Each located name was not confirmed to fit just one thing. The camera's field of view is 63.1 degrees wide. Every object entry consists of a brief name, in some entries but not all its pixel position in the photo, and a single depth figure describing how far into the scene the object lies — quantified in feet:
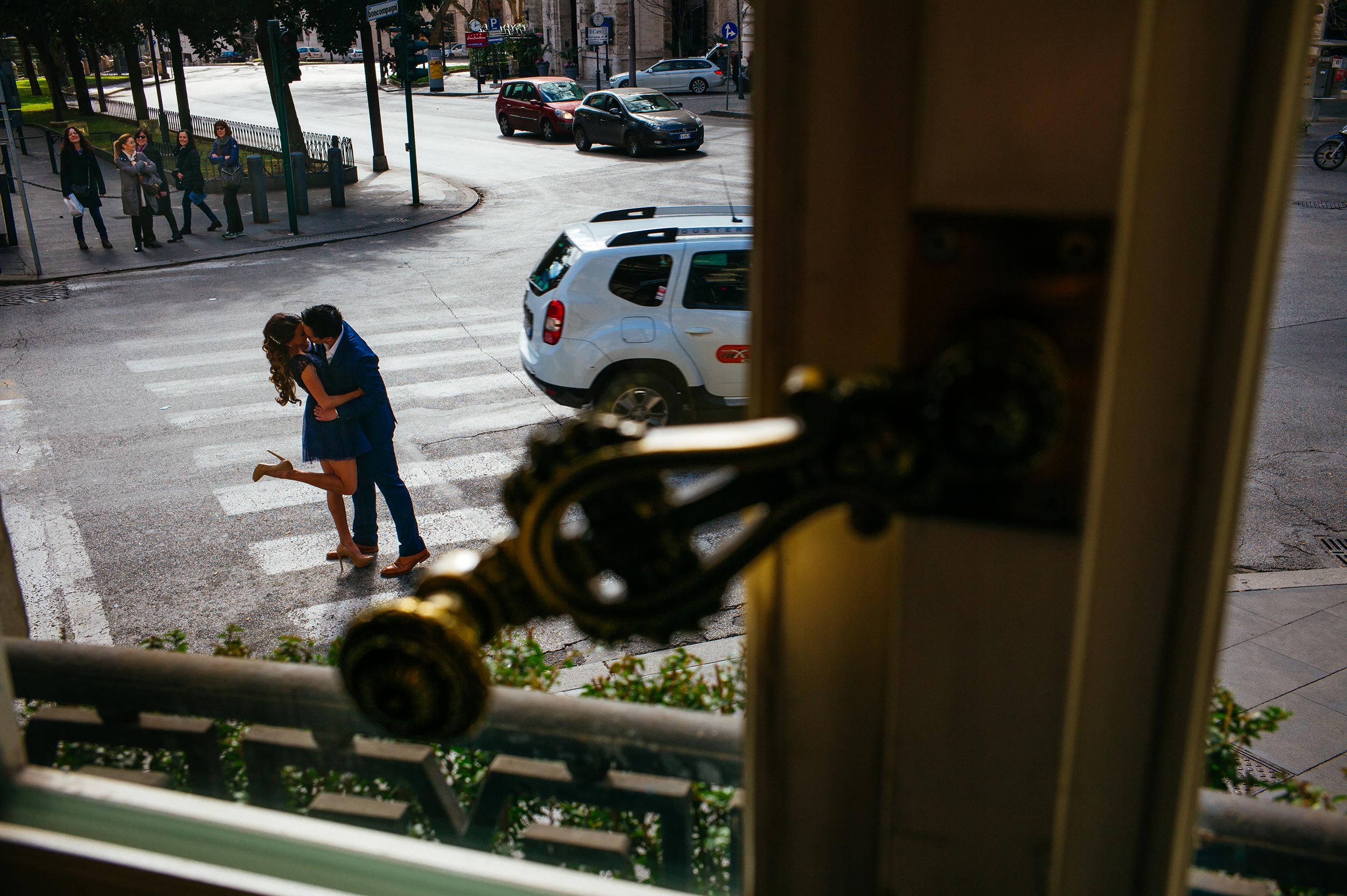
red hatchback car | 92.43
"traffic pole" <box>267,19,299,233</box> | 58.13
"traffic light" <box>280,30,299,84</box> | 67.10
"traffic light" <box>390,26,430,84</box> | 65.67
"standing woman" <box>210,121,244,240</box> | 57.77
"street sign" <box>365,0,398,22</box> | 65.00
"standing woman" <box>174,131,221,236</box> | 56.85
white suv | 24.86
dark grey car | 79.66
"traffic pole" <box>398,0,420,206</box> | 65.10
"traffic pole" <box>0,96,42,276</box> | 46.70
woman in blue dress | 20.79
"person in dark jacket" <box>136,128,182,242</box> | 55.11
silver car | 124.36
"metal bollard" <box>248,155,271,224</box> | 61.62
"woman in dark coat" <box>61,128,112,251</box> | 52.75
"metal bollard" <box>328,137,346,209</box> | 65.62
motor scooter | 72.02
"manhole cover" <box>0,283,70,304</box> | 44.98
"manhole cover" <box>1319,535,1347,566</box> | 22.28
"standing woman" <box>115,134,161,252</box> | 52.13
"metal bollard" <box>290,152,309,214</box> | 60.64
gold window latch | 1.73
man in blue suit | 20.75
